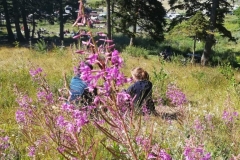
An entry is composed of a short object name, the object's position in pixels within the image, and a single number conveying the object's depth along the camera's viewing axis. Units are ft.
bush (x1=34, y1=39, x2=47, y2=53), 50.26
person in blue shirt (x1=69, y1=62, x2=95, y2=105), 20.76
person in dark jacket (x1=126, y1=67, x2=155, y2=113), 21.71
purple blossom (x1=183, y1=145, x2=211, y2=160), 6.74
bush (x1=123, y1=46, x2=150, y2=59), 71.48
